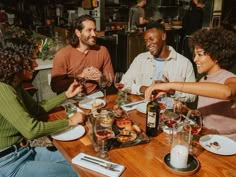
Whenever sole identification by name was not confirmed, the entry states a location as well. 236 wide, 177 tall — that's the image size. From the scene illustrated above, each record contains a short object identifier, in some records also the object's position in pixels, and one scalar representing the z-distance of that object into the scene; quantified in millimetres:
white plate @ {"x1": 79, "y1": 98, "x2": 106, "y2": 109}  2052
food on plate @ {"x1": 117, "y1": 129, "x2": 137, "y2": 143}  1582
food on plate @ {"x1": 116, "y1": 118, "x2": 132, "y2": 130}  1687
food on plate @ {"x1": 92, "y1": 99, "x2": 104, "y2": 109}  2007
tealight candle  1349
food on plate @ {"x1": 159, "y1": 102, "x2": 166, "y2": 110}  1918
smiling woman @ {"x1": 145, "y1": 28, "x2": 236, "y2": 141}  1854
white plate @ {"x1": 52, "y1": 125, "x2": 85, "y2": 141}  1611
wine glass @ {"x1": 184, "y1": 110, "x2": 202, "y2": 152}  1509
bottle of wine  1579
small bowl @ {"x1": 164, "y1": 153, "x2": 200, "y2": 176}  1315
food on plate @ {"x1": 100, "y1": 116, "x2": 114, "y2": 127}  1616
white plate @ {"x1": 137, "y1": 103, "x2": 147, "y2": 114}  1978
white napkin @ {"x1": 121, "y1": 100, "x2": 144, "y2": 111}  2026
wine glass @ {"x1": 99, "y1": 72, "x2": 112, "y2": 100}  2197
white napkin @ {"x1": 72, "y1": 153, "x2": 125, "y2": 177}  1303
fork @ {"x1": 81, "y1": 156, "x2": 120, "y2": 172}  1342
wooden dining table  1333
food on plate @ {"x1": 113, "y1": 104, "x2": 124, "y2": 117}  1855
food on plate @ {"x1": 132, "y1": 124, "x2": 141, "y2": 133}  1656
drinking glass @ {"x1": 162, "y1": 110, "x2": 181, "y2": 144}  1632
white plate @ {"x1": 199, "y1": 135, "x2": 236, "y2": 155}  1495
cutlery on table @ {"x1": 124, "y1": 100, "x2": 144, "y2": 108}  2061
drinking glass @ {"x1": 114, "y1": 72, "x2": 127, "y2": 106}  2137
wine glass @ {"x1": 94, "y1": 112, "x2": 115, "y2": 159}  1444
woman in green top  1518
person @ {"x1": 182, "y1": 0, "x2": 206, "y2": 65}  6172
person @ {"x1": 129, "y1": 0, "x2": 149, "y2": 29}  6344
